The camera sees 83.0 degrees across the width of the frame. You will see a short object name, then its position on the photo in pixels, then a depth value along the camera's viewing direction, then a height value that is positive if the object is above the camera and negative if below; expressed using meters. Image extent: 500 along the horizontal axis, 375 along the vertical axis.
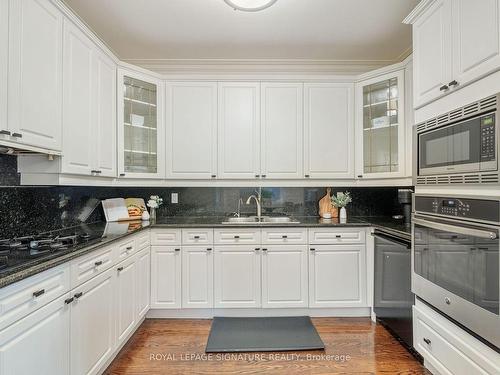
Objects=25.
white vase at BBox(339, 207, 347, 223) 3.03 -0.27
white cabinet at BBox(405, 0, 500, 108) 1.34 +0.79
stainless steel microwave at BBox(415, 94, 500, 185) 1.31 +0.23
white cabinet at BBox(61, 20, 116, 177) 1.92 +0.63
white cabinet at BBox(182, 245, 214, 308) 2.68 -0.89
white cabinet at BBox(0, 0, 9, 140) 1.38 +0.64
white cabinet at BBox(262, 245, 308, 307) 2.69 -0.83
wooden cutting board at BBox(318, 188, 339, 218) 3.15 -0.20
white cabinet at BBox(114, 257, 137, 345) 2.03 -0.83
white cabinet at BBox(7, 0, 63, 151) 1.46 +0.66
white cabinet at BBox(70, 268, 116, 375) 1.53 -0.81
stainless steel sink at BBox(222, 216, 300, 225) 3.09 -0.34
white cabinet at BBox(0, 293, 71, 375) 1.11 -0.68
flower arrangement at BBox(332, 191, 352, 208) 3.05 -0.12
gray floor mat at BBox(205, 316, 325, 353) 2.21 -1.23
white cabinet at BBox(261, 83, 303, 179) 2.99 +0.62
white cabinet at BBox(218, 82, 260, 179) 2.99 +0.62
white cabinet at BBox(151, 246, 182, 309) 2.67 -0.84
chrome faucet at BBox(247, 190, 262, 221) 3.16 -0.13
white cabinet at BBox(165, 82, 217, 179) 2.99 +0.64
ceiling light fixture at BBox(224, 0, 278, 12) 1.99 +1.31
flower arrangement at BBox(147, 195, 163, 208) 3.04 -0.14
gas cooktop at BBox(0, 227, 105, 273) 1.31 -0.33
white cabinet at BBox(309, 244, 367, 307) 2.70 -0.84
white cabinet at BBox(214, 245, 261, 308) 2.69 -0.90
